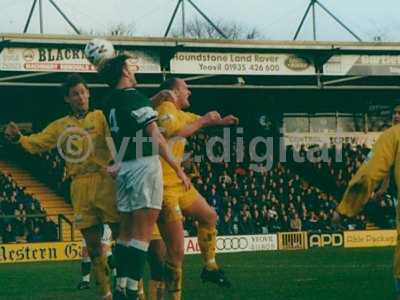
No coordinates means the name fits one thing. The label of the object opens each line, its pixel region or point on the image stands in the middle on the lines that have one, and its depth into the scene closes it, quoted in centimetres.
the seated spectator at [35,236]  2770
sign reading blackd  2870
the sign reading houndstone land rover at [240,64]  3123
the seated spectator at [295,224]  3209
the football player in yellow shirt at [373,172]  637
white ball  905
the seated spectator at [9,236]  2761
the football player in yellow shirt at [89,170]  1024
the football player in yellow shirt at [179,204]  940
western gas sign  2689
